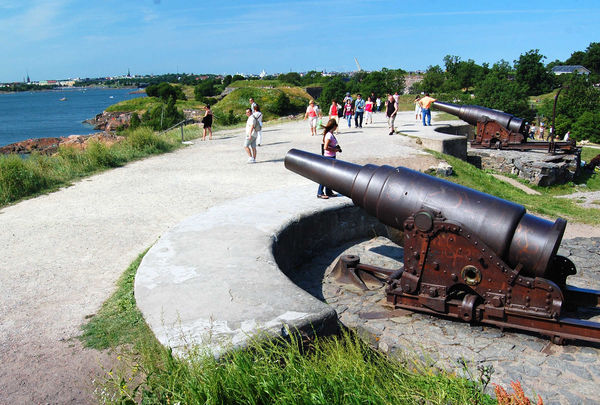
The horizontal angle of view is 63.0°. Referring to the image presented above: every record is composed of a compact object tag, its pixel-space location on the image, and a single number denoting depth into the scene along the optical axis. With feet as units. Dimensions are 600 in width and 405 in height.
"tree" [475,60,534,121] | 114.01
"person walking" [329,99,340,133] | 47.54
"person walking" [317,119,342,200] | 22.82
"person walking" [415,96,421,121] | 64.34
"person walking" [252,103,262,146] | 36.70
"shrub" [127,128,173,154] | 40.16
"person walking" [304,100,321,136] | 49.83
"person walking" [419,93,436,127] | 52.80
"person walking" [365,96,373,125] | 57.57
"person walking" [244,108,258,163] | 34.06
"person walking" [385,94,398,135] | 47.96
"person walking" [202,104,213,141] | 47.76
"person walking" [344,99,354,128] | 56.31
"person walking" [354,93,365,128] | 55.21
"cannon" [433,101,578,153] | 46.65
